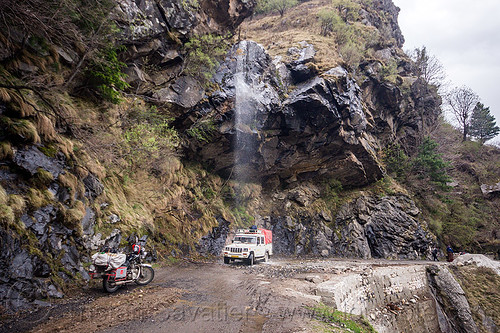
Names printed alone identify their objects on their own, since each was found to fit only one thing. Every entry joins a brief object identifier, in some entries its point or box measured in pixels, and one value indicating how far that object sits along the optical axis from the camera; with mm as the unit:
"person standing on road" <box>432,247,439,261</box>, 21097
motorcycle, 5809
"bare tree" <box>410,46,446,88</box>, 32656
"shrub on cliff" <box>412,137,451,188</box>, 25516
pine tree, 40156
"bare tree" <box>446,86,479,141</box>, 38500
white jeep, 12047
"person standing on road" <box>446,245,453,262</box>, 18861
